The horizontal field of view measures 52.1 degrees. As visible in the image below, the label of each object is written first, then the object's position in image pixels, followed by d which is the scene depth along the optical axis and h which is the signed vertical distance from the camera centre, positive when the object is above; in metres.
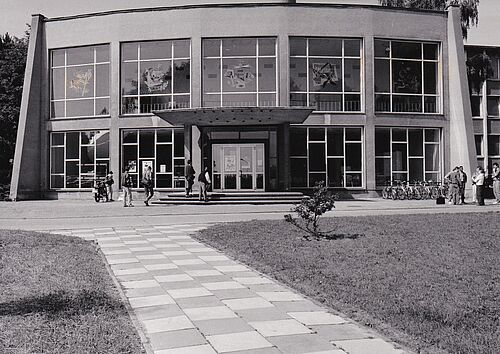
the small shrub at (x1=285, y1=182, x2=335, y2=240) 11.04 -0.49
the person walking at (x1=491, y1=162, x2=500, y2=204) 24.40 +0.09
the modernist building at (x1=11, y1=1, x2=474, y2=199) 30.94 +5.54
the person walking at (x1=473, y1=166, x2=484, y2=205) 23.47 -0.10
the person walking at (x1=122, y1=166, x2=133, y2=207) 24.91 -0.09
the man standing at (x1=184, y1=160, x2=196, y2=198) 27.53 +0.52
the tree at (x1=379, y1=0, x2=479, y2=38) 39.31 +13.91
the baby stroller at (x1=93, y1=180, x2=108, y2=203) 30.03 -0.30
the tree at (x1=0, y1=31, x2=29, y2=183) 42.03 +7.63
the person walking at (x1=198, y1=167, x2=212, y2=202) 26.19 +0.13
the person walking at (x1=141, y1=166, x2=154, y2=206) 25.81 -0.05
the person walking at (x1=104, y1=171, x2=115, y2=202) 30.65 +0.17
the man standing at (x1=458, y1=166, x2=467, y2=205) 24.87 +0.15
